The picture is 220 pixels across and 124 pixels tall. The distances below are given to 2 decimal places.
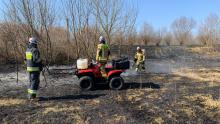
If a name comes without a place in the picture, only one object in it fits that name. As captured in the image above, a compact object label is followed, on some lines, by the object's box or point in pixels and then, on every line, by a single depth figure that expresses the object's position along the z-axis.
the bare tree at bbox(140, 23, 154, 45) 29.15
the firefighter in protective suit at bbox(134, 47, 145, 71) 8.31
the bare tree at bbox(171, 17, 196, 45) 34.95
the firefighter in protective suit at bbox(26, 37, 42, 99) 4.38
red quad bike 5.23
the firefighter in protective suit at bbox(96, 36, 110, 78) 5.23
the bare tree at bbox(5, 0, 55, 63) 7.77
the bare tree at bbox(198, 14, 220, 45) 23.03
